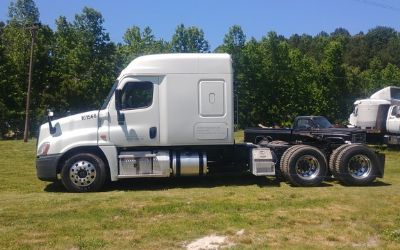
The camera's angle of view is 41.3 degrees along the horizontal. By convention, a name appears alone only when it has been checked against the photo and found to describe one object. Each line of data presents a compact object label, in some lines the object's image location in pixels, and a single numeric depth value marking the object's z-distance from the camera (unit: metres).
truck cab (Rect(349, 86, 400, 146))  23.73
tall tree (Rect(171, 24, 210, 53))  55.88
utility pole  38.00
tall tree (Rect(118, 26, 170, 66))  56.25
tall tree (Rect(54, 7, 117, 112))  47.84
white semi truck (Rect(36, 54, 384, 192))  11.52
